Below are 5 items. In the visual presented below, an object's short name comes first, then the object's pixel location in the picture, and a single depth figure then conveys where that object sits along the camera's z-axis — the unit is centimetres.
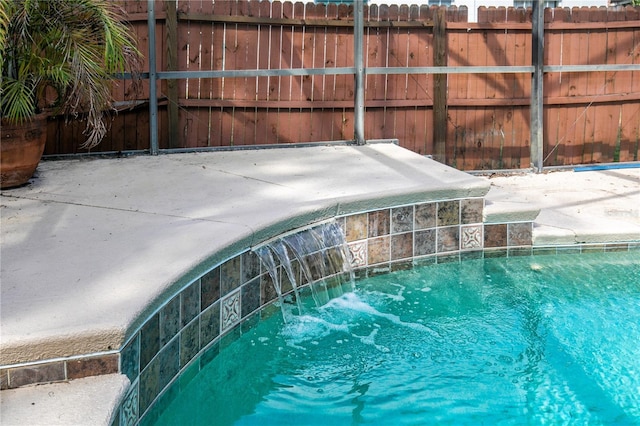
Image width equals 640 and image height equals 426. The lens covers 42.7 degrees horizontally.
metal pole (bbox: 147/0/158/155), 643
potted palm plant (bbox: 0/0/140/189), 498
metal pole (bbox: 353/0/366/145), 714
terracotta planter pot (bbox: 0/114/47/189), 499
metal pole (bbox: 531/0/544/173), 801
